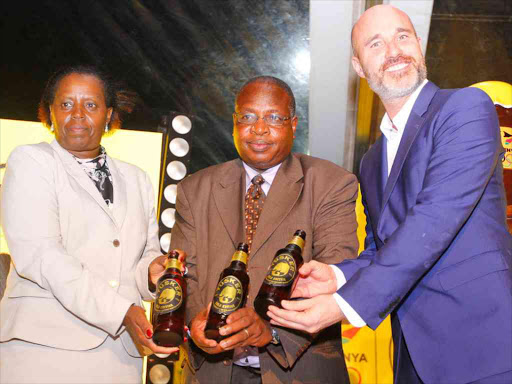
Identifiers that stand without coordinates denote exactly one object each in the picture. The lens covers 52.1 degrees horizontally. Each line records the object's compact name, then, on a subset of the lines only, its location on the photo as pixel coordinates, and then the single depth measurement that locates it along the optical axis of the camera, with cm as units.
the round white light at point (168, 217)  374
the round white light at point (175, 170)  376
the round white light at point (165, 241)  371
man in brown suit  202
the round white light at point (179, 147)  377
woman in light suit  199
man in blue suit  158
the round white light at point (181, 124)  378
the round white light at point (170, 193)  374
